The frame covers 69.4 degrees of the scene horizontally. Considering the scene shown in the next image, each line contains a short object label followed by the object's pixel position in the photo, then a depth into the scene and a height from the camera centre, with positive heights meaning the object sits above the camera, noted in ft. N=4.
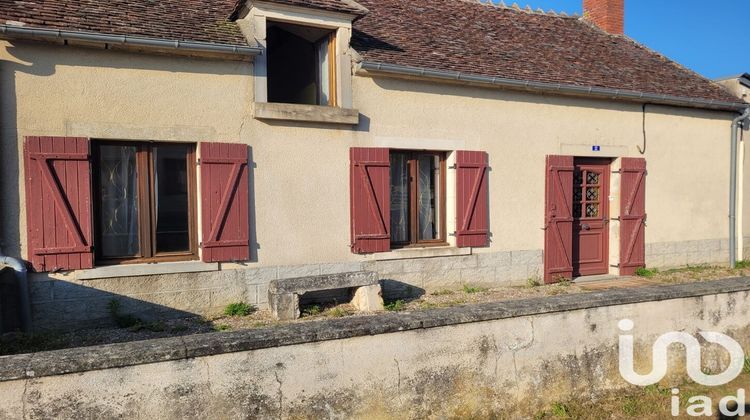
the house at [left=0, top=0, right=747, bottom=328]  18.95 +1.73
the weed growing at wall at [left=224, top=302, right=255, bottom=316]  21.31 -4.60
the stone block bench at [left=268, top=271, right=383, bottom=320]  20.52 -3.77
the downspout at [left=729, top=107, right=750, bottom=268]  33.30 +0.13
